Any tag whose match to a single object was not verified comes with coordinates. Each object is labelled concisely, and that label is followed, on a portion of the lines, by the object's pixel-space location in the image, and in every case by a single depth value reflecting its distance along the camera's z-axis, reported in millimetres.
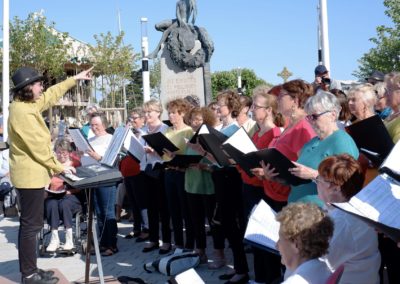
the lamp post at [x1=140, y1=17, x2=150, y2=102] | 18094
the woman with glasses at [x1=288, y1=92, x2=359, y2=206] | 3697
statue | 15727
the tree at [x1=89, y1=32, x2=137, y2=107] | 32812
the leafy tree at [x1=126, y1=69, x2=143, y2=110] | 50416
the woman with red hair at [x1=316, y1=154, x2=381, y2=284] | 2980
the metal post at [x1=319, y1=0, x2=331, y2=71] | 11789
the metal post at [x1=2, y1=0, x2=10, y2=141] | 14852
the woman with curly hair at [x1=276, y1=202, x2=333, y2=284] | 2533
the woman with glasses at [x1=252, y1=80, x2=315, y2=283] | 4234
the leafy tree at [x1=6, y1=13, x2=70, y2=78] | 25469
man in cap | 7383
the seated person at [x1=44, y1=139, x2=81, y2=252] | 6988
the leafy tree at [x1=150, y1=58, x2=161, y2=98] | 41562
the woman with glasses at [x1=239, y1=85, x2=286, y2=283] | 4754
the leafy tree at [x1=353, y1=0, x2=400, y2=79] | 27702
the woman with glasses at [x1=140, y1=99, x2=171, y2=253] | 6320
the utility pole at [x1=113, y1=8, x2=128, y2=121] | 33331
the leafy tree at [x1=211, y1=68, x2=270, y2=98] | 69438
